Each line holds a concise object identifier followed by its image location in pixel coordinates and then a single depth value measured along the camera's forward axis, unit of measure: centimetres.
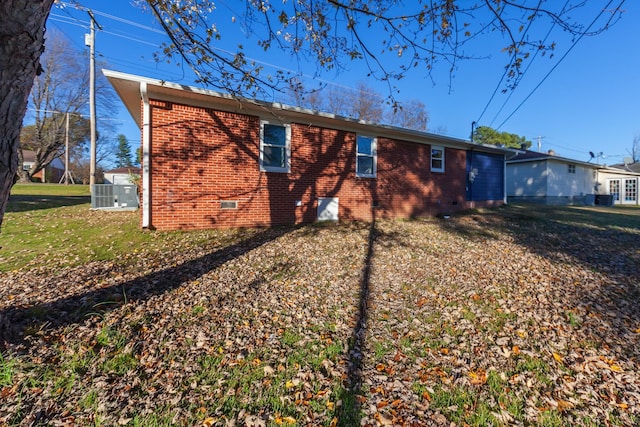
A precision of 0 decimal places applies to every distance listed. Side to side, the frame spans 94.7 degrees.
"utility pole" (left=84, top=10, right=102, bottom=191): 1592
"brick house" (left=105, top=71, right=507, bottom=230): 717
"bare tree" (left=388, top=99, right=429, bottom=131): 2813
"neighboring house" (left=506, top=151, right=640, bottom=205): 2011
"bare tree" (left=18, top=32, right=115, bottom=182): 2811
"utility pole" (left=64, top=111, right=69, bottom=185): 3014
